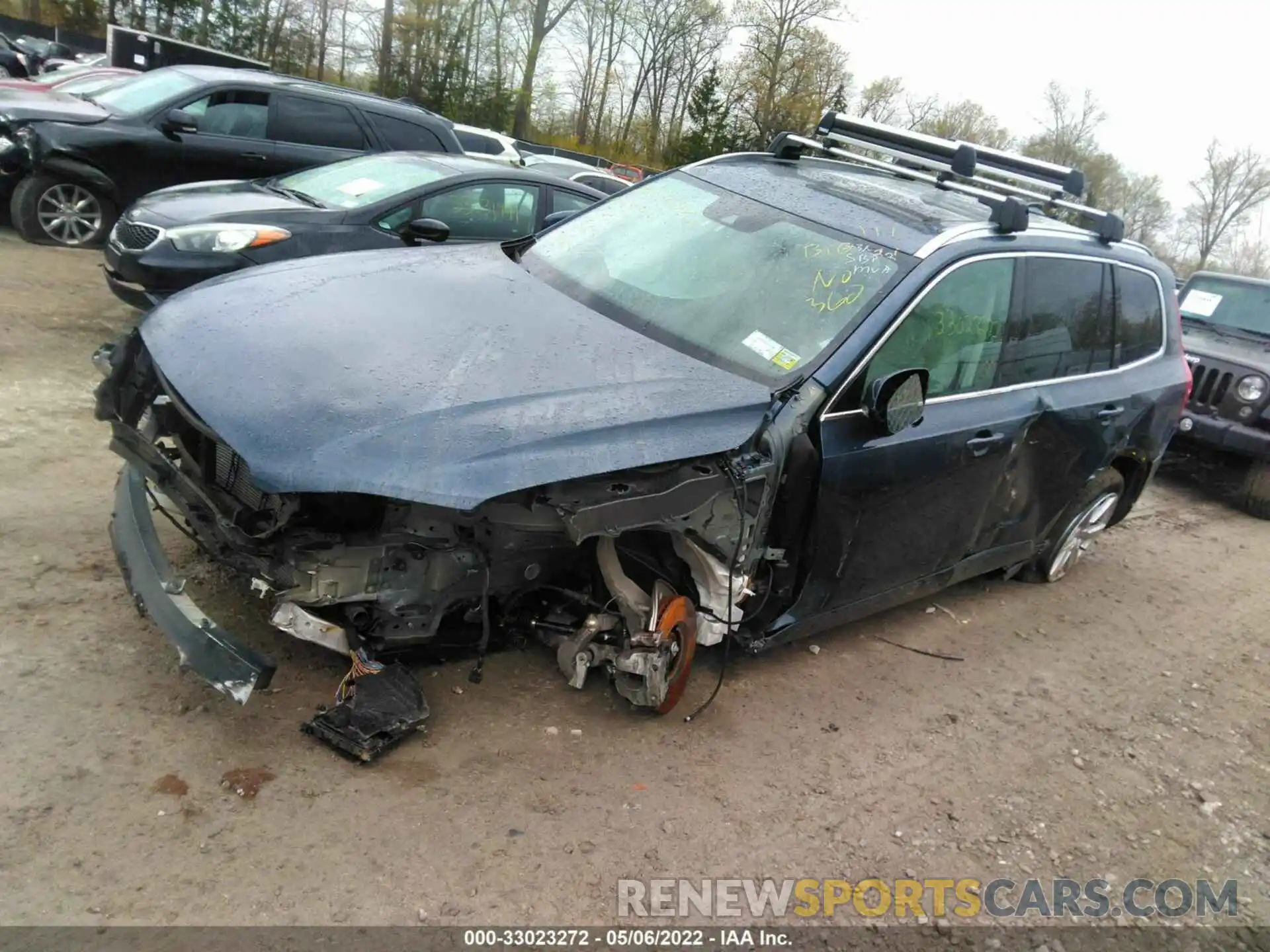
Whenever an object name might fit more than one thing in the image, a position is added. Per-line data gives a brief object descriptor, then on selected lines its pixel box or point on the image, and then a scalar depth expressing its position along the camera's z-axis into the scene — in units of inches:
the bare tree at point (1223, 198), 2657.5
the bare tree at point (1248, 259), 2546.8
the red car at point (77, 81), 345.4
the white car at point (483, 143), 554.9
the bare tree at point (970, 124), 2278.5
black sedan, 227.8
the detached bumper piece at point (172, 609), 105.7
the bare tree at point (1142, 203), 2630.4
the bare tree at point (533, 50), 1601.9
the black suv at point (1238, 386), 300.0
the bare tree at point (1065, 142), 2460.6
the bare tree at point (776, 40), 1903.3
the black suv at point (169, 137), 300.8
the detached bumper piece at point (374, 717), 114.7
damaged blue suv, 109.5
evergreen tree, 1581.0
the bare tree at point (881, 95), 2156.7
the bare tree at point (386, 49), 1485.0
